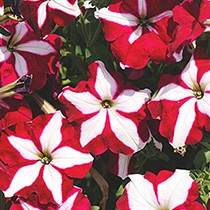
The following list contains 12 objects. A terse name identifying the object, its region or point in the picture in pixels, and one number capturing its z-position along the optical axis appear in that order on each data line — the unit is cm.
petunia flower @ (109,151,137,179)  56
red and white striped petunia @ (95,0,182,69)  53
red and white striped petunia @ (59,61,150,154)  54
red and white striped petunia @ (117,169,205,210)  53
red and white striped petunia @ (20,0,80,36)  54
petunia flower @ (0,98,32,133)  55
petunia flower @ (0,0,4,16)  54
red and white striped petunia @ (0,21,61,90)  55
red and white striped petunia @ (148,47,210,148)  52
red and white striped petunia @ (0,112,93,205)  54
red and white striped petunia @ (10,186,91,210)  54
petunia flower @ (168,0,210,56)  50
